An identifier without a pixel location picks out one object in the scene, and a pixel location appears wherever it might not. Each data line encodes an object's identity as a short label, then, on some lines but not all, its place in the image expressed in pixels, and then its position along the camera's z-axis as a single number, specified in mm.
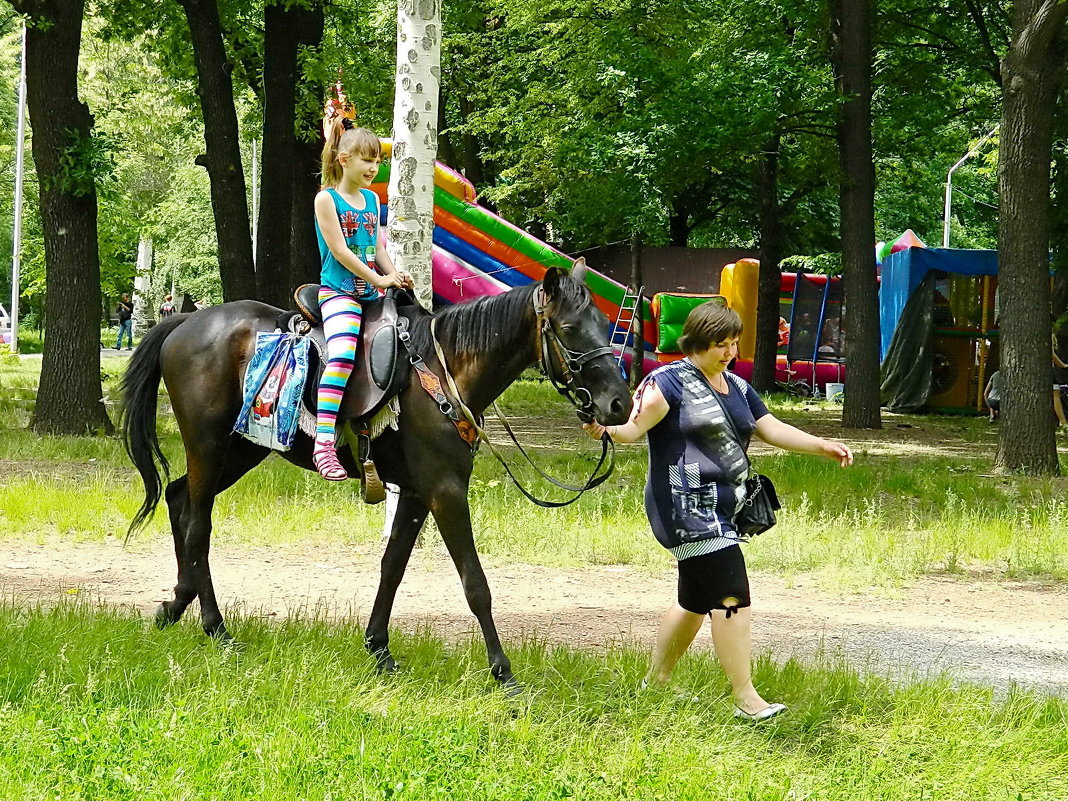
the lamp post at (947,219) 41188
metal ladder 25344
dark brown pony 5750
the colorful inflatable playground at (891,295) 23422
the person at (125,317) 50625
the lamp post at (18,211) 37250
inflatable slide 23047
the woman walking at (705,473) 5449
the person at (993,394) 21281
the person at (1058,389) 21533
